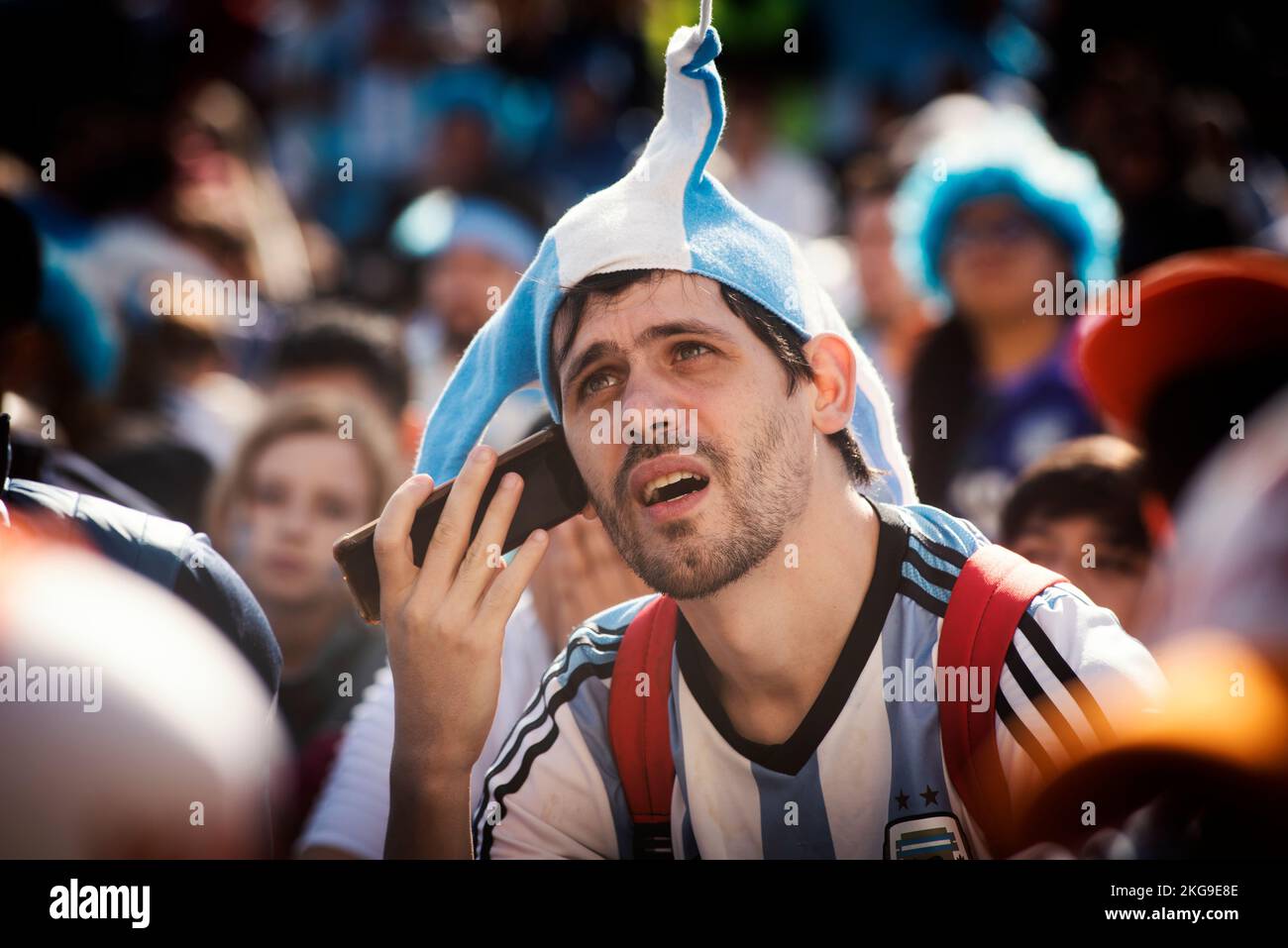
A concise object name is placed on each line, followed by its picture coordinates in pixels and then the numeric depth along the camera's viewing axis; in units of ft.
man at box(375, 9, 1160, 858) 6.75
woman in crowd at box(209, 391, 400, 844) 8.34
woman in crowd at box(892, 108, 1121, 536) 10.18
